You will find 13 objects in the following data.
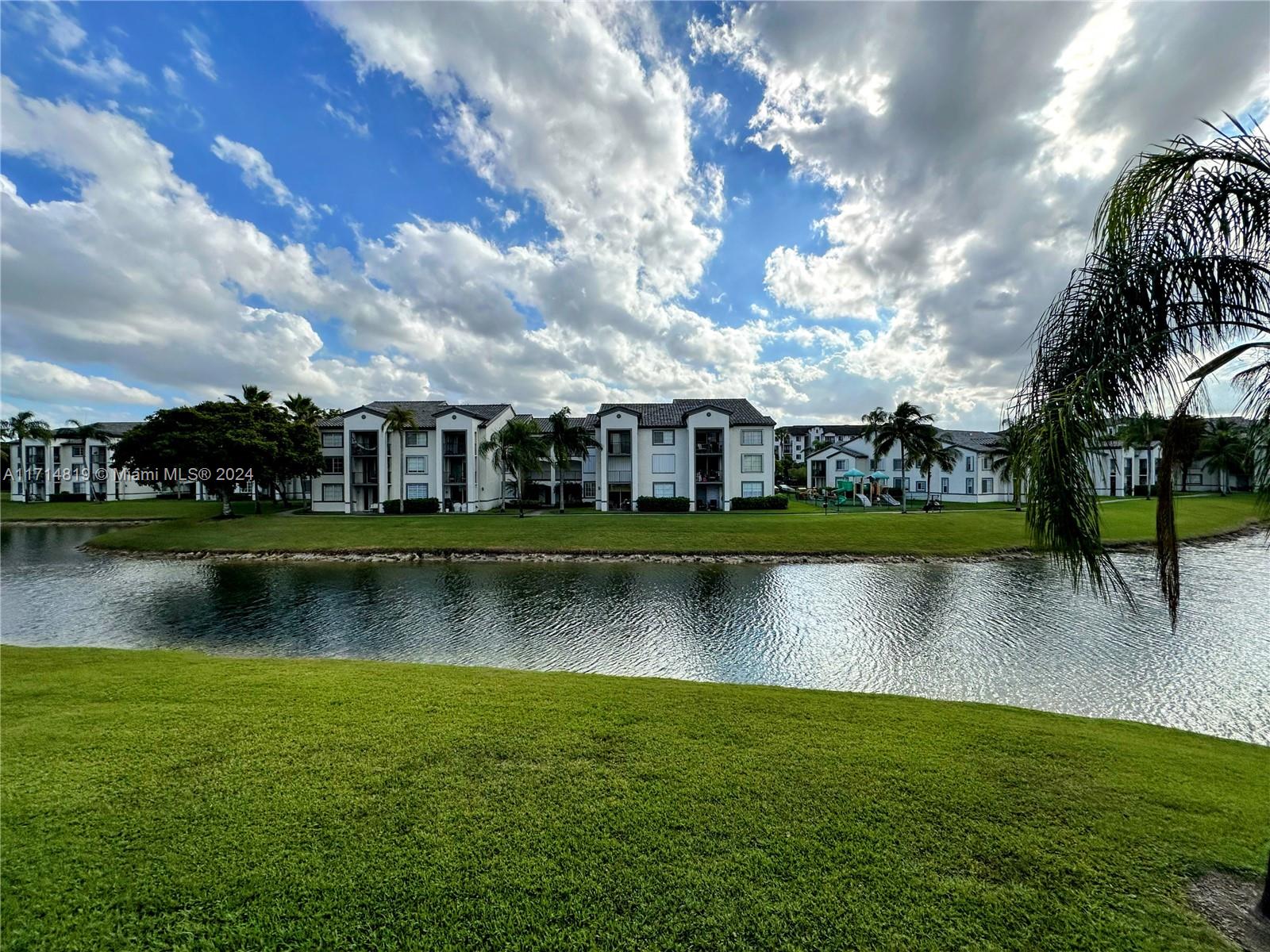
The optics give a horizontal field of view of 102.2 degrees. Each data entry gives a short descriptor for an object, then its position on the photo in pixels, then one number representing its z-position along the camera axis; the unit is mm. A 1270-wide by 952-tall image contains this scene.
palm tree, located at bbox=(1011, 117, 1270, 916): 4441
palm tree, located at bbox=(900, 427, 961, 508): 44031
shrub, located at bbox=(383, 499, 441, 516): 46188
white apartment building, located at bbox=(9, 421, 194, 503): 65625
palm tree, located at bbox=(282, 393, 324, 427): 57194
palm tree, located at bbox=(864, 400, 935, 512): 44000
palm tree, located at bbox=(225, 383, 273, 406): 50997
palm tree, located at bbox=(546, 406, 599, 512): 44031
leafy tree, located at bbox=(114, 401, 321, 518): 41938
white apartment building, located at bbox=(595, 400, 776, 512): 46469
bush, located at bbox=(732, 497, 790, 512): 45281
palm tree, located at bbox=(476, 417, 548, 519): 42781
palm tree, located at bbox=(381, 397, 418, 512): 45812
